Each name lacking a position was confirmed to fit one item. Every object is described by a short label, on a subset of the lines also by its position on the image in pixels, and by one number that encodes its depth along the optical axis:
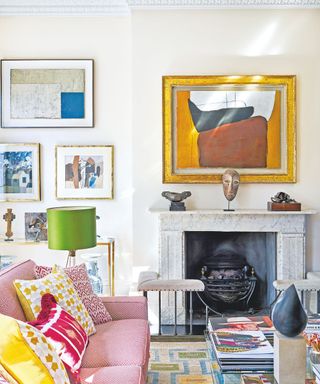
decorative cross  5.09
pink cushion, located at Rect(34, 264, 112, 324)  3.25
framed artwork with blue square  5.12
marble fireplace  4.81
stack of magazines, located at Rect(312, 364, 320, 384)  2.32
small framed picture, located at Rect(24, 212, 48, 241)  5.16
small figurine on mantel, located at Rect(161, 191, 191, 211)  4.81
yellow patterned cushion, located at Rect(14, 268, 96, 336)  2.72
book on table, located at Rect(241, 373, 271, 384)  2.38
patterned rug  3.51
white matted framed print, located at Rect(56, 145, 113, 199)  5.16
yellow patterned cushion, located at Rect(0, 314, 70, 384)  1.89
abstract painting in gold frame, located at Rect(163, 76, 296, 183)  4.95
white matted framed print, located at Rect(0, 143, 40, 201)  5.17
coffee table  2.39
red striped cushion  2.42
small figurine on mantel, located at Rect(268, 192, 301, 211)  4.75
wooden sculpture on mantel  4.75
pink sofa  2.50
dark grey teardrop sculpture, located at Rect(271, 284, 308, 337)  2.25
